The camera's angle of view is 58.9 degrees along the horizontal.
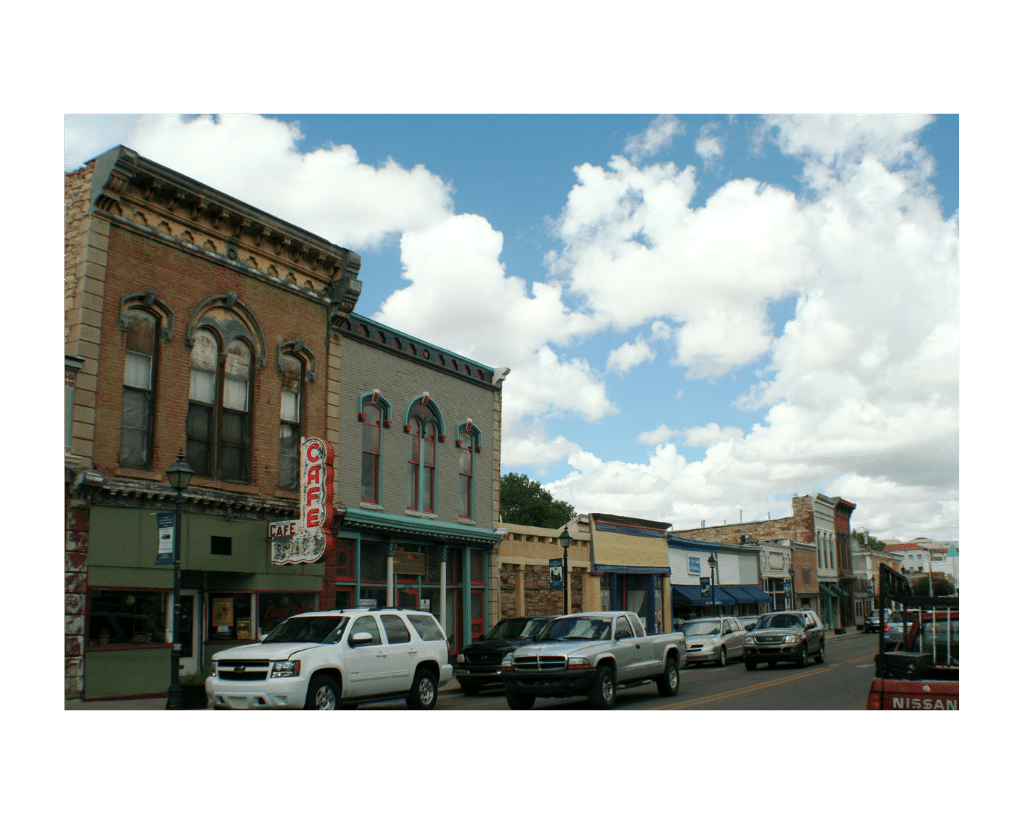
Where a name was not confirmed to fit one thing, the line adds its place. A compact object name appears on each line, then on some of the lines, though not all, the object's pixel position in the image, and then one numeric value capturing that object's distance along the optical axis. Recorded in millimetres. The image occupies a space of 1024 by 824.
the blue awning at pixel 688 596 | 43178
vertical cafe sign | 19656
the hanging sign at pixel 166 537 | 16500
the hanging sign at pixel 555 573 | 28562
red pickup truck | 11156
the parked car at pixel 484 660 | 20328
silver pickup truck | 15469
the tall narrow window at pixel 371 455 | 24156
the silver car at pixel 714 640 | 29641
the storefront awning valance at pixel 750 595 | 49031
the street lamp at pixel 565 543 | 27103
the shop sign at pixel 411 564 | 24781
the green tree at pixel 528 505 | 73375
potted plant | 15750
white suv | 13680
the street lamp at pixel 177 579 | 14812
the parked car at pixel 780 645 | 26656
